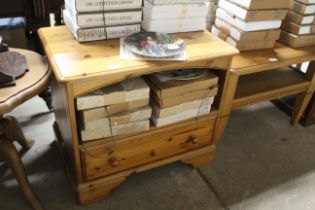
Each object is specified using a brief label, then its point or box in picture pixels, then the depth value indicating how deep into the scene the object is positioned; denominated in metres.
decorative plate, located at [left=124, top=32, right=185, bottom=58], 1.02
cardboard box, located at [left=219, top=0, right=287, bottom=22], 1.31
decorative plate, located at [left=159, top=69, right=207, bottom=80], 1.16
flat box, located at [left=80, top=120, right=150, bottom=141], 1.07
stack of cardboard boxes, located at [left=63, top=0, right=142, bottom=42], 1.03
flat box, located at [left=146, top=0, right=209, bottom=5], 1.11
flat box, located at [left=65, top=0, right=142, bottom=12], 1.02
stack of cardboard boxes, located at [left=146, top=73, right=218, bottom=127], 1.12
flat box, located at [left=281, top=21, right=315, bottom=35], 1.46
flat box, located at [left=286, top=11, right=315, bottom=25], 1.44
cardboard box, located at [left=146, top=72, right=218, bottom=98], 1.11
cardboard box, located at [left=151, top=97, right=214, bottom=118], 1.16
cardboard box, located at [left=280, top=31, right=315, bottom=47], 1.47
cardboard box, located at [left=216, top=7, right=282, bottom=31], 1.34
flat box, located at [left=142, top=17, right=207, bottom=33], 1.16
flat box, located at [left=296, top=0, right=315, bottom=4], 1.41
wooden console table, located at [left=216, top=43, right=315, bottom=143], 1.30
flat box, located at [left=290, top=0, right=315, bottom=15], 1.42
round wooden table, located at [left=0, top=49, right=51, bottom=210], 0.89
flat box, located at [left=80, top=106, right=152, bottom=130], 1.05
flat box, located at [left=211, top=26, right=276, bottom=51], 1.39
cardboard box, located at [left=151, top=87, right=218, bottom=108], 1.13
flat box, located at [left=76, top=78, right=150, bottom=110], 0.99
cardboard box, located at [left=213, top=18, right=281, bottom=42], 1.36
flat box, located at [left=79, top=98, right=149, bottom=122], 1.02
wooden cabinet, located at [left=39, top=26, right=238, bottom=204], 0.95
